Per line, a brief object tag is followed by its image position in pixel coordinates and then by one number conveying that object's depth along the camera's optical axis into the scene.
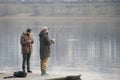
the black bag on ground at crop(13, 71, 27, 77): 22.26
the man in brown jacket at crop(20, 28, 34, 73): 23.53
